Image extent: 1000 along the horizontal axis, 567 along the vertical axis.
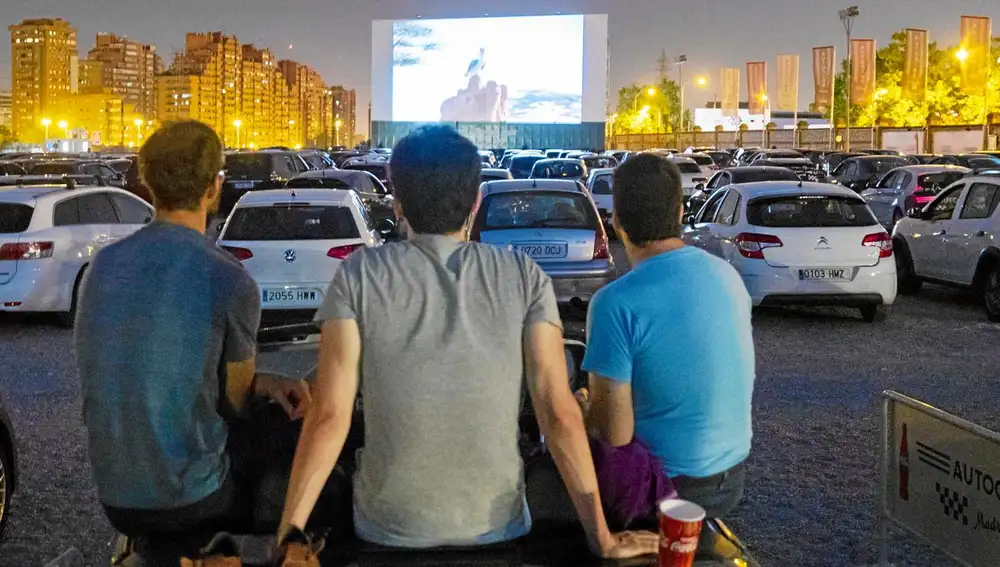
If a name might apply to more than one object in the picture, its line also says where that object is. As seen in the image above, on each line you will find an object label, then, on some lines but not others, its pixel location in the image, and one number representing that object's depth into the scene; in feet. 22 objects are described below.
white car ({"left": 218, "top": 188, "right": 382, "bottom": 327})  41.01
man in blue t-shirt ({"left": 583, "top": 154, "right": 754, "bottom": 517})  11.26
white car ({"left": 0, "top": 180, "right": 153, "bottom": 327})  43.50
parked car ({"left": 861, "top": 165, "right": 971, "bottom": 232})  82.38
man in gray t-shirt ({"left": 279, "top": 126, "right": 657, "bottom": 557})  9.56
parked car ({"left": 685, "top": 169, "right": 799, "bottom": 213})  82.43
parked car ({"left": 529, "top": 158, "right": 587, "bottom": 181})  114.42
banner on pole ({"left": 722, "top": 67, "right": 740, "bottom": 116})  271.08
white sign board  13.98
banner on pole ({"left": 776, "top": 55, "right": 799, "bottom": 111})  220.43
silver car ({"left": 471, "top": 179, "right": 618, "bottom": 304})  44.16
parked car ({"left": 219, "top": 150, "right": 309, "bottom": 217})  94.58
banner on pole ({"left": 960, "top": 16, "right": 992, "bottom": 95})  179.93
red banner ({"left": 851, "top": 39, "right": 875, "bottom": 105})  200.85
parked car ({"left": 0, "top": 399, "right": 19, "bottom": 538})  19.66
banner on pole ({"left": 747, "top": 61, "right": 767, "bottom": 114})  236.84
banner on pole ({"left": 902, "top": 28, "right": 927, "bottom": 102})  196.75
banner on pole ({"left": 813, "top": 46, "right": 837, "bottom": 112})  216.13
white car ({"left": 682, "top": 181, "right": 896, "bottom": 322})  43.62
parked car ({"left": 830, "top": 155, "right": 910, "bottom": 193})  110.73
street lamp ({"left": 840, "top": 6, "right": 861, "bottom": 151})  210.18
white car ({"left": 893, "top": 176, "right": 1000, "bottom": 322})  46.60
